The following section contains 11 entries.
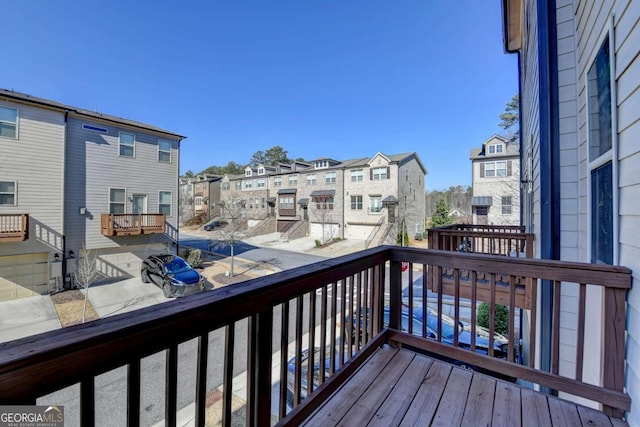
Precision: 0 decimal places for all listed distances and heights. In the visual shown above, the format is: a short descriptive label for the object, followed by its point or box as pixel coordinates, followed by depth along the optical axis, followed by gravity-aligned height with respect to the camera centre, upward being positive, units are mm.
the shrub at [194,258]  11859 -1925
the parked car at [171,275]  8259 -1959
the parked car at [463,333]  4730 -2161
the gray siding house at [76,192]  8273 +740
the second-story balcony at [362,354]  729 -652
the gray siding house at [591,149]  1354 +489
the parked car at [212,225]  24738 -989
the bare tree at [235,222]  12969 -525
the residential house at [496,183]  16547 +2116
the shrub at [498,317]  6176 -2327
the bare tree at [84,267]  8289 -1725
